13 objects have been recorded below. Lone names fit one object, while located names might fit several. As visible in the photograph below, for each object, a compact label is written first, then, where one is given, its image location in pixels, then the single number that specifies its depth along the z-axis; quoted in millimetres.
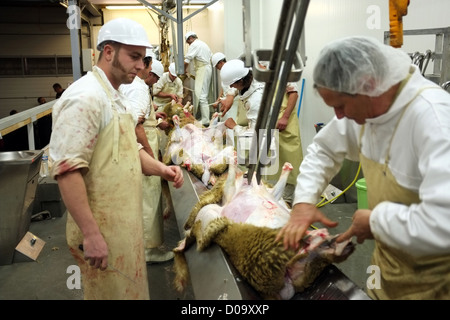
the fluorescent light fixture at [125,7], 15370
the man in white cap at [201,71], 10086
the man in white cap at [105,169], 1911
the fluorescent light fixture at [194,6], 14603
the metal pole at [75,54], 4282
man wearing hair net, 1407
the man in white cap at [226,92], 5941
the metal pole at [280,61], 1531
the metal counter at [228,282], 1809
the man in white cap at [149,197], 3971
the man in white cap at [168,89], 7879
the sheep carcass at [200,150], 3834
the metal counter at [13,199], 3934
